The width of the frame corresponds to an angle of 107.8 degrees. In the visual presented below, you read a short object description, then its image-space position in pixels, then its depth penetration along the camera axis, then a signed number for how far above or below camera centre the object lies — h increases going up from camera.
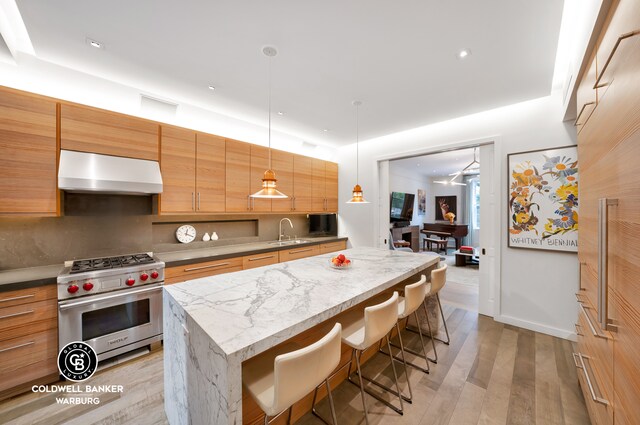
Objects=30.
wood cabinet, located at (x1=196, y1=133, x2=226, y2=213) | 2.90 +0.49
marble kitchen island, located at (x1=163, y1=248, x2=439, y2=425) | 0.95 -0.53
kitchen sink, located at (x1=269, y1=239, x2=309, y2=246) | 3.76 -0.52
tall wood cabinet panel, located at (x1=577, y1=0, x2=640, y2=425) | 0.80 -0.01
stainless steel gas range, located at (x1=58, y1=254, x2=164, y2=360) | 1.92 -0.82
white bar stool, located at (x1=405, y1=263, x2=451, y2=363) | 2.18 -0.67
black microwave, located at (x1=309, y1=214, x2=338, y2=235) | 4.69 -0.27
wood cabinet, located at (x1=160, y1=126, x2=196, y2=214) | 2.65 +0.48
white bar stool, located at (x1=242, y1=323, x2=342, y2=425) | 0.95 -0.75
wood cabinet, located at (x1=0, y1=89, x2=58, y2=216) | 1.85 +0.47
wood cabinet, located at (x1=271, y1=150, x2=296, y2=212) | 3.72 +0.55
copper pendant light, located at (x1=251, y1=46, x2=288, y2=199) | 1.99 +0.23
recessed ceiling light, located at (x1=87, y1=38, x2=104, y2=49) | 1.84 +1.34
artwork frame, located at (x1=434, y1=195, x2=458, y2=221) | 8.41 +0.23
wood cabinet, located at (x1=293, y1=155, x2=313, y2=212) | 4.04 +0.51
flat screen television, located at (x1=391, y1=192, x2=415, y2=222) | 6.69 +0.15
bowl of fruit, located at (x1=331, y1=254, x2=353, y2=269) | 2.12 -0.47
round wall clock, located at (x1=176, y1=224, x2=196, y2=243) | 3.03 -0.29
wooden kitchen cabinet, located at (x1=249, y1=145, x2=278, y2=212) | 3.41 +0.59
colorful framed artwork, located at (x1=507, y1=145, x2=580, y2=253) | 2.52 +0.13
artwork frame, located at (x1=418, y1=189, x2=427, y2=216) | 8.16 +0.32
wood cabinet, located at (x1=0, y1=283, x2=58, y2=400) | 1.71 -0.98
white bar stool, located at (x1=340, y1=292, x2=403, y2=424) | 1.42 -0.78
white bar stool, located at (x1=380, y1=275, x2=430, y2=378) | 1.82 -0.72
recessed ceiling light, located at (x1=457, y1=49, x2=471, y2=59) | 1.92 +1.32
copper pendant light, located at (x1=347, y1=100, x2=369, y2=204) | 2.78 +0.22
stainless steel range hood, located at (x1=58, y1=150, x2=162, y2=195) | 2.03 +0.36
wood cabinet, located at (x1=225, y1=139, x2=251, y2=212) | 3.16 +0.51
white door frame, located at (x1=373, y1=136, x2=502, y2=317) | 2.96 -0.22
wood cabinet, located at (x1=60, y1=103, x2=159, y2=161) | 2.10 +0.77
